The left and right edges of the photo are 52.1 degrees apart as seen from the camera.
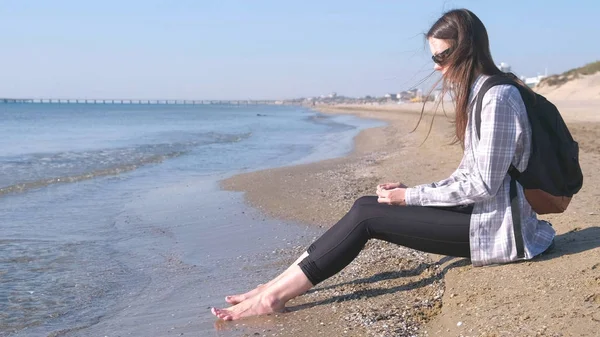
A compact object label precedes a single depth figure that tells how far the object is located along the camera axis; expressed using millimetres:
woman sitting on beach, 3102
